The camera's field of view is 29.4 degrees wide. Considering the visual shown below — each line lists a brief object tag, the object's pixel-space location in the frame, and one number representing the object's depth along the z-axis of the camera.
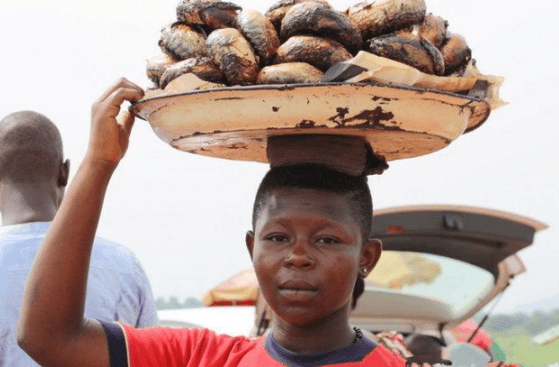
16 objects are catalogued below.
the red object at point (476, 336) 9.51
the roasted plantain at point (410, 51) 2.63
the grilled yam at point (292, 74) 2.57
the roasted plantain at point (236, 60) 2.63
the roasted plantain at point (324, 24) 2.66
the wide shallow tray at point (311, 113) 2.51
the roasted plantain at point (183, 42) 2.78
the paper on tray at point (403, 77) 2.51
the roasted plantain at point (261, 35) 2.70
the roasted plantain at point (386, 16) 2.69
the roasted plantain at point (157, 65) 2.81
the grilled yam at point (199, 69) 2.68
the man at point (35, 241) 3.71
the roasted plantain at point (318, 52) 2.61
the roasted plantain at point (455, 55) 2.81
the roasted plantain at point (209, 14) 2.82
